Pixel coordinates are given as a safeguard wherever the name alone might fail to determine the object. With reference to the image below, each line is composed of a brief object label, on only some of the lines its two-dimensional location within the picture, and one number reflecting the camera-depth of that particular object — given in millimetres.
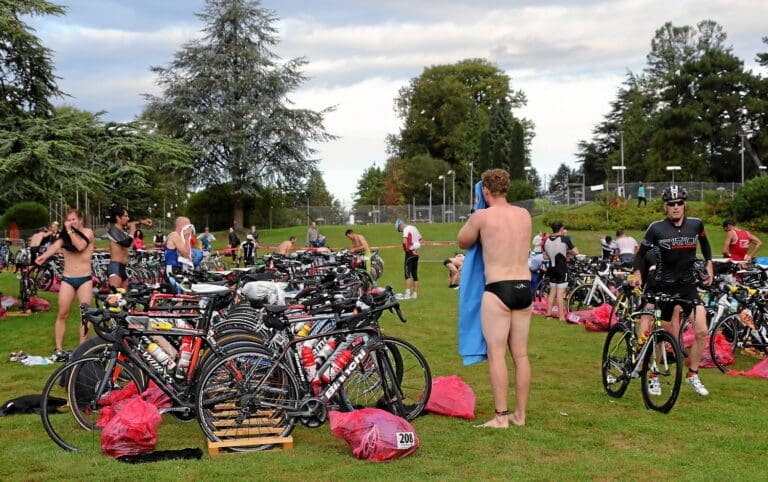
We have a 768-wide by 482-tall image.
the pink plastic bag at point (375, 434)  5438
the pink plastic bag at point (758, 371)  8469
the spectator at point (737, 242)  13961
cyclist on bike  7430
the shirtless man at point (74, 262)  9383
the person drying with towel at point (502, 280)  6141
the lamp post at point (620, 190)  47356
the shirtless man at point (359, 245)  18125
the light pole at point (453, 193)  58844
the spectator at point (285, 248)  17462
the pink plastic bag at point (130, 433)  5555
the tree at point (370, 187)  100638
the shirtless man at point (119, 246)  9750
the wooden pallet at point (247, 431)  5758
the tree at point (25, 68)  15953
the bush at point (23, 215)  47562
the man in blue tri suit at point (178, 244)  12992
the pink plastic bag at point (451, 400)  6684
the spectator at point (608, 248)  21025
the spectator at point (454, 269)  20812
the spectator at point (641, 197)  44631
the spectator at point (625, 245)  19011
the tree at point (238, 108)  46281
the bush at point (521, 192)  54312
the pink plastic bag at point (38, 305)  15039
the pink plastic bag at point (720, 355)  9031
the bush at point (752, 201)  37125
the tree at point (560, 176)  121125
